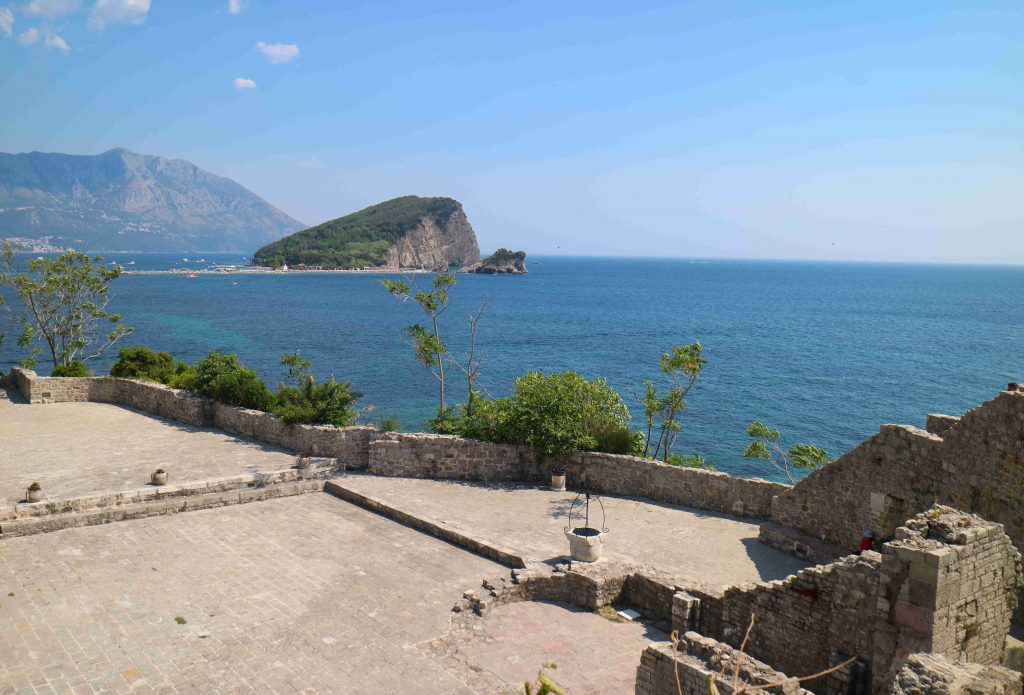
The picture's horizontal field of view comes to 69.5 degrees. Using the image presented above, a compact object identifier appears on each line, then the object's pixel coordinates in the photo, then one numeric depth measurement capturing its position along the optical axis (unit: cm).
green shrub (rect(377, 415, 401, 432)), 2285
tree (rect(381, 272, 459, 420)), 2966
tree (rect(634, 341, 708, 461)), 2625
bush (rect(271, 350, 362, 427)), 2188
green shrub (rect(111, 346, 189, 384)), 2948
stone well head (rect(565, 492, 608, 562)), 1323
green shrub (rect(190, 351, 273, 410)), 2416
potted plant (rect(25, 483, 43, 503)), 1602
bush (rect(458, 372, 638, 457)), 1916
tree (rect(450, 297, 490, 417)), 2350
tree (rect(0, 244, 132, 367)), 3862
